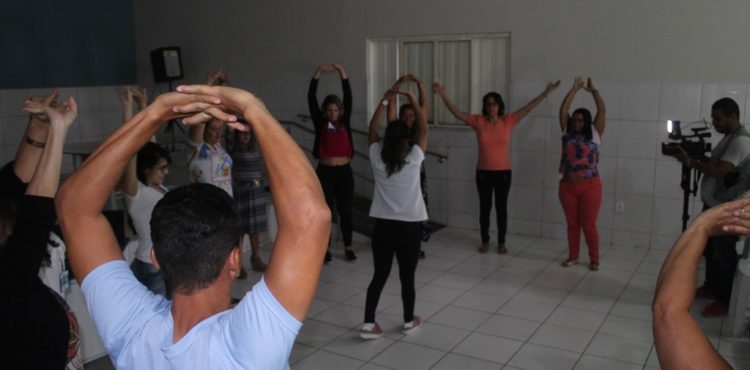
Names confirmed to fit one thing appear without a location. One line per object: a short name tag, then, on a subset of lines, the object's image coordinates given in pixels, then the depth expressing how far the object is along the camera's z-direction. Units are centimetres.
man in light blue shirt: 122
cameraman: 462
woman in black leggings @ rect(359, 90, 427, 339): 422
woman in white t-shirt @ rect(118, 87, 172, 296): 368
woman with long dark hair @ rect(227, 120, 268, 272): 562
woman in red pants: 573
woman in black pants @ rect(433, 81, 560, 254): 626
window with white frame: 696
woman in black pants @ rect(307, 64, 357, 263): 601
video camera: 501
